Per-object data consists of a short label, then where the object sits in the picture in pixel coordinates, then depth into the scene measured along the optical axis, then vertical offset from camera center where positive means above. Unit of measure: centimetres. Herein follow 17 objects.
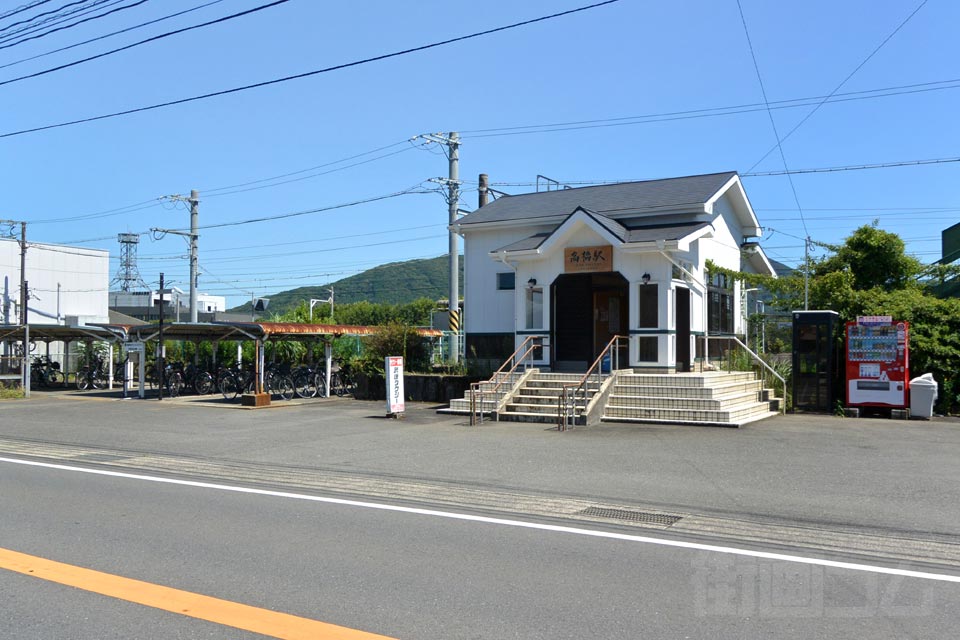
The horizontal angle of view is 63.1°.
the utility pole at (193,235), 3960 +582
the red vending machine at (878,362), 1738 -24
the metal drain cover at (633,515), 800 -174
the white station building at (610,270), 1944 +209
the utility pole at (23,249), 4147 +517
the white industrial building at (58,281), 4616 +398
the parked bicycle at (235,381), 2591 -117
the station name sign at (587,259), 1988 +232
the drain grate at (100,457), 1232 -180
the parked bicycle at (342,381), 2616 -114
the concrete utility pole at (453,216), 2703 +491
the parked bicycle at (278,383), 2425 -114
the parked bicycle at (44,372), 3263 -116
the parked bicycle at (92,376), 3138 -128
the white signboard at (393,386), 1802 -90
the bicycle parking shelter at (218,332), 2372 +47
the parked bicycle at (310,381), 2497 -111
